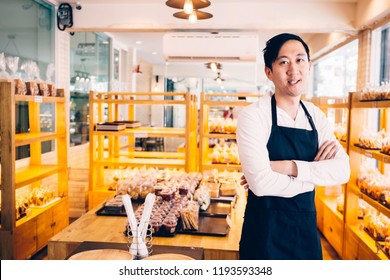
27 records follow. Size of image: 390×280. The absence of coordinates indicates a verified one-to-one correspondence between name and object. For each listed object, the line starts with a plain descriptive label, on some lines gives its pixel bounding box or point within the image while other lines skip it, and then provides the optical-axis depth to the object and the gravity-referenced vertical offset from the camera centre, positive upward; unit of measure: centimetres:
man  142 -18
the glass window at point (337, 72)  594 +64
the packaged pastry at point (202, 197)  252 -56
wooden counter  195 -66
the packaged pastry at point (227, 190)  294 -58
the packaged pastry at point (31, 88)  335 +14
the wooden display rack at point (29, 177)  302 -61
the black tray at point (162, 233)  209 -64
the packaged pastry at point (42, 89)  353 +14
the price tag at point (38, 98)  338 +6
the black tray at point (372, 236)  294 -91
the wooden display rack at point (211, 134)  453 -29
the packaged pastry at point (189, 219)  216 -58
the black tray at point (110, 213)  243 -63
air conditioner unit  459 +69
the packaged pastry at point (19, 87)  317 +14
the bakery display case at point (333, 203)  362 -95
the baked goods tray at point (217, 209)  244 -63
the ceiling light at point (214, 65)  745 +79
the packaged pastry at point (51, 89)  373 +15
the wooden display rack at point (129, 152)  442 -48
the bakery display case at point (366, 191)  282 -60
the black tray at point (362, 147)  306 -28
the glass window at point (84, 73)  568 +51
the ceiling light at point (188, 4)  259 +67
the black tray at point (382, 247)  259 -88
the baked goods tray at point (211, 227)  213 -64
